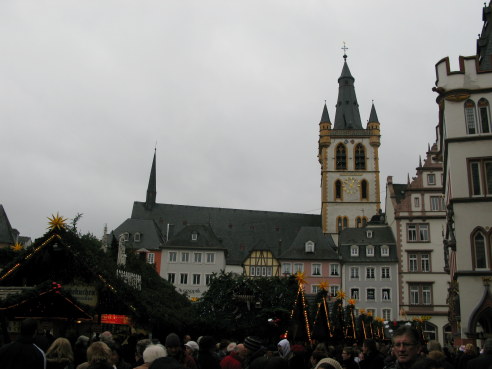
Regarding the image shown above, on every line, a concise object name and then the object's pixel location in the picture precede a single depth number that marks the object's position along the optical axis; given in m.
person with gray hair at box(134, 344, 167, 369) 5.95
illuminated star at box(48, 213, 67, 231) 15.40
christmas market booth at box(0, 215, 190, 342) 13.35
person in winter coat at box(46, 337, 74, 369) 7.39
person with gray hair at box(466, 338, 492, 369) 8.41
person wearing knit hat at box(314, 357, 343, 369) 5.07
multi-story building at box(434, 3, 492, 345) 21.48
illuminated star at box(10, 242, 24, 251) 19.52
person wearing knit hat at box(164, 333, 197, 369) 7.16
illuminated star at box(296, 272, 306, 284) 20.80
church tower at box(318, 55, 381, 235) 76.56
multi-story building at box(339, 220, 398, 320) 56.78
